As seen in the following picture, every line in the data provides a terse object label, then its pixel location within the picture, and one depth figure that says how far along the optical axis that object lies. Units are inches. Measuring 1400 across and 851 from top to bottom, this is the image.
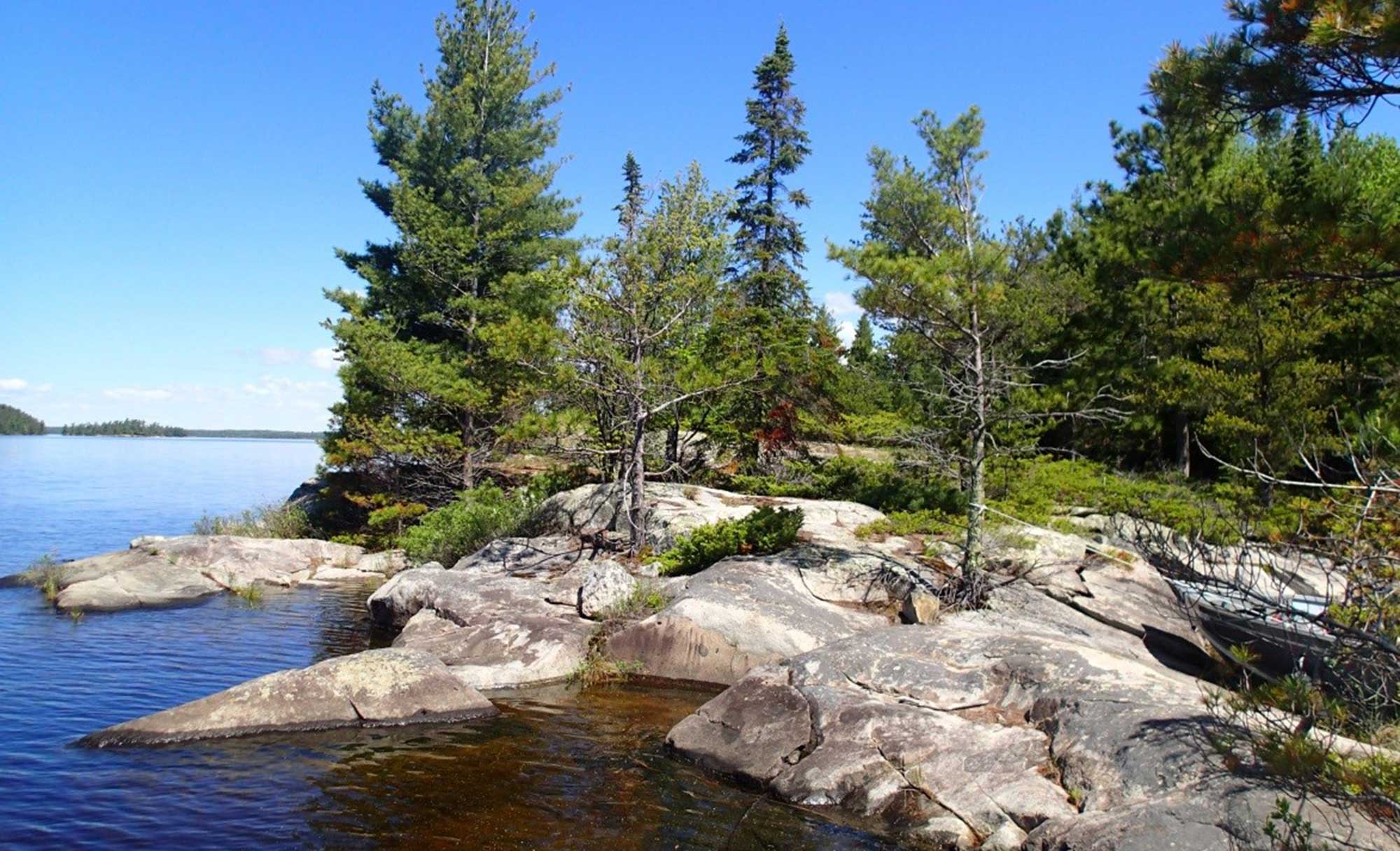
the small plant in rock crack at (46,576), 645.9
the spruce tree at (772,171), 1034.1
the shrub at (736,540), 576.1
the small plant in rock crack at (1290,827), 163.5
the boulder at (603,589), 525.3
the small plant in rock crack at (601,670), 461.1
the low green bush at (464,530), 733.3
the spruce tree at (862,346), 789.2
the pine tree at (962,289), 486.9
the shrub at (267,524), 926.4
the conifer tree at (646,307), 650.2
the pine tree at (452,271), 868.6
